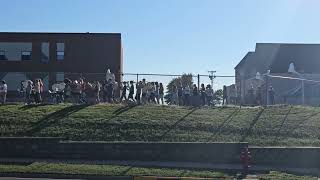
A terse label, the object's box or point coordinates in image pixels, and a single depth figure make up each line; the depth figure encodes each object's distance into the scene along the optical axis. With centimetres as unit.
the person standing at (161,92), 2959
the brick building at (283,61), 6656
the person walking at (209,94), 2884
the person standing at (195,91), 2864
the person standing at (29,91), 2761
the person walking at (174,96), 3020
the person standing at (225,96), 2968
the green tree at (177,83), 3158
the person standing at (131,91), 2847
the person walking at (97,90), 2783
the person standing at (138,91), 2825
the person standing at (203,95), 2842
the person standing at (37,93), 2695
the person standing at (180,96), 2955
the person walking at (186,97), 2888
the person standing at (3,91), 2730
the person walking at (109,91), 2802
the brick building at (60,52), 5597
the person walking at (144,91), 2855
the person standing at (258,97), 2861
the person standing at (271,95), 2954
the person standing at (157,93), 2920
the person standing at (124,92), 2883
